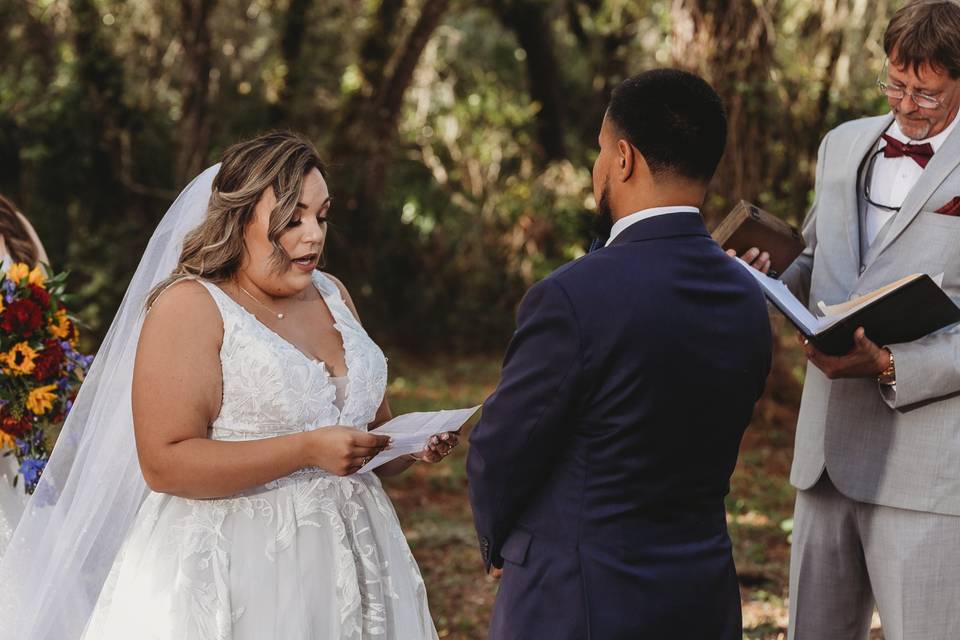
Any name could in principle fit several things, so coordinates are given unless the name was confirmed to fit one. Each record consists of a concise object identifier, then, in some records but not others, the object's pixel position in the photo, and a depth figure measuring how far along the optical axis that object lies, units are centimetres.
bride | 284
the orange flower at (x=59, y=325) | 391
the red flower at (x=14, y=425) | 377
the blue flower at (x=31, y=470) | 374
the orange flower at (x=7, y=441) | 377
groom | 229
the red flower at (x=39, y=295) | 385
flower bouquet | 375
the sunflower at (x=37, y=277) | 387
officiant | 317
